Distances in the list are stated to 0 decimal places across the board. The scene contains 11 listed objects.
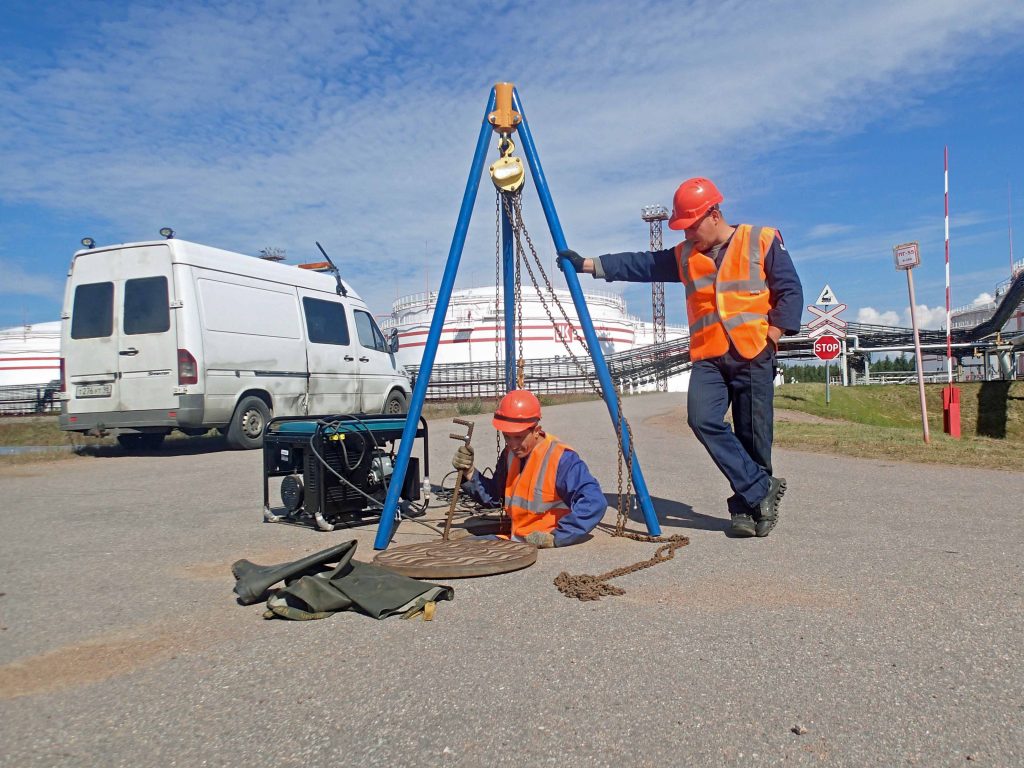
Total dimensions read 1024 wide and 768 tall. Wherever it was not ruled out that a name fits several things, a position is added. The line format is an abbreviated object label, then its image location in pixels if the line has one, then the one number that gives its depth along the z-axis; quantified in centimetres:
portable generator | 523
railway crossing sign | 1958
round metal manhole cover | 382
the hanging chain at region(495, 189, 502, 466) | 547
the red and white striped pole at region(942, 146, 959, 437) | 1385
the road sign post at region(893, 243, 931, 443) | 1121
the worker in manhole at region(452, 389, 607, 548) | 447
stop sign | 1952
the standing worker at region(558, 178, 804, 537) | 480
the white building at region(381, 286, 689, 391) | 6331
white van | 1069
